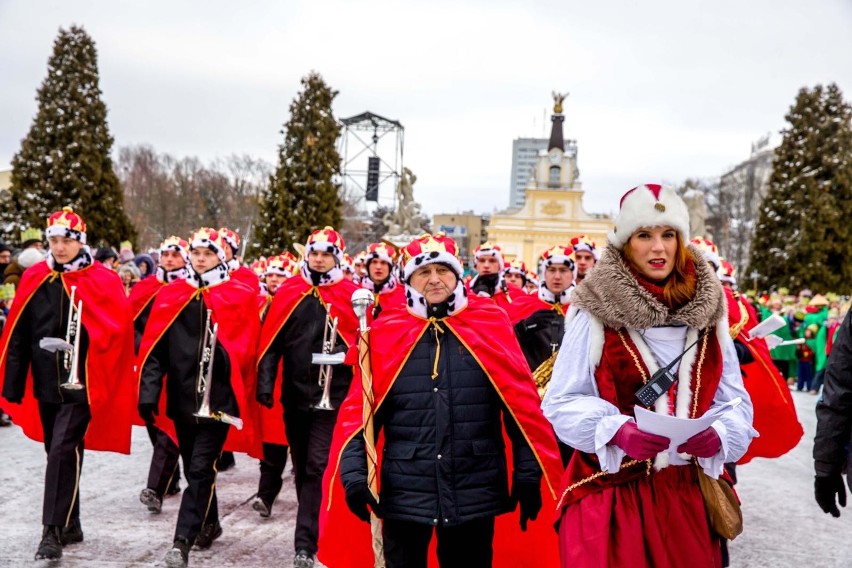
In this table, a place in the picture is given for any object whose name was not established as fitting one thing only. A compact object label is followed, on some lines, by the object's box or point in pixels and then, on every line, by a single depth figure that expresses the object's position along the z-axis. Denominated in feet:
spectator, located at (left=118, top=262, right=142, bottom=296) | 49.90
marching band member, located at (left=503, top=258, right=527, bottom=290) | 35.99
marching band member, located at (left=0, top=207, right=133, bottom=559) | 20.68
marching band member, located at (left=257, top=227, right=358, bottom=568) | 21.85
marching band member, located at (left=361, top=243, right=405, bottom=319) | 29.76
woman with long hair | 10.45
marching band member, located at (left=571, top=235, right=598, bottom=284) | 27.81
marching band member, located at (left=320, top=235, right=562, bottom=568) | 13.56
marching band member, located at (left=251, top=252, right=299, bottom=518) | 24.85
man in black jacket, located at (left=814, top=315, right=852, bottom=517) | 13.30
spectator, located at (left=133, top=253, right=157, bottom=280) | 43.77
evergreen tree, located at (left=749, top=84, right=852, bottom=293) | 124.47
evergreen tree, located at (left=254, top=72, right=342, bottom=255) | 113.60
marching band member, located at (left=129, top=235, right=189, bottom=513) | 25.22
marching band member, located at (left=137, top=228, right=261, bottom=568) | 20.70
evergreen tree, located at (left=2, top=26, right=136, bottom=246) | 98.58
